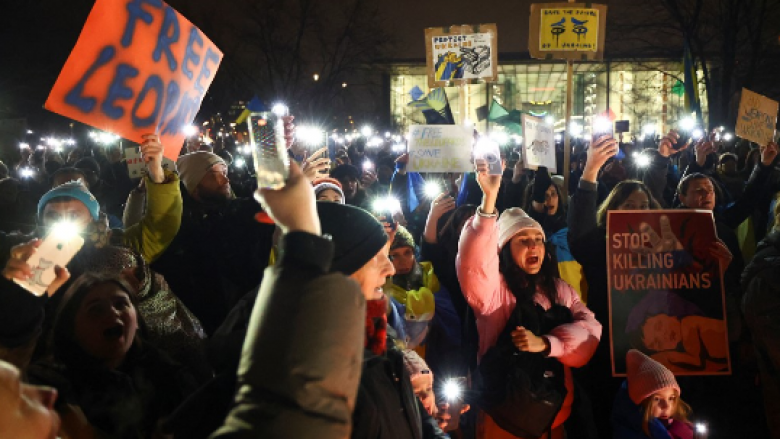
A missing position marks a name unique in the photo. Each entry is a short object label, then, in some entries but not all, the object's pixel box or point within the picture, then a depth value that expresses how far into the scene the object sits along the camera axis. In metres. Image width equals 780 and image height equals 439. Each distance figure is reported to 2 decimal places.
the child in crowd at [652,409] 3.48
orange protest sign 3.31
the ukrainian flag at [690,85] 14.04
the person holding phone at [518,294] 3.27
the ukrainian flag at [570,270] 4.50
